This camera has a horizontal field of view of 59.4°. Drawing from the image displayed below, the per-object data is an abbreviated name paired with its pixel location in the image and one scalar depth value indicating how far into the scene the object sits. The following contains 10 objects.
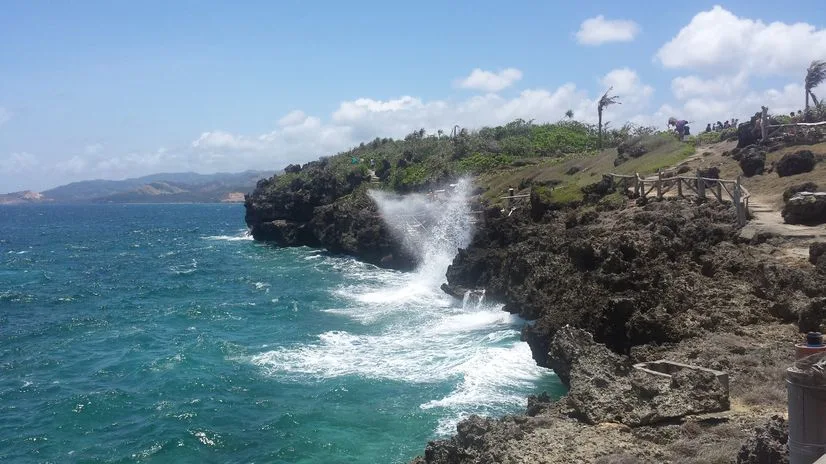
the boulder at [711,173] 34.53
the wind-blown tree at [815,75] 47.16
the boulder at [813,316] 18.05
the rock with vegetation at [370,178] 62.31
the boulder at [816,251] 21.69
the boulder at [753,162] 35.69
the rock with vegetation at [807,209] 26.05
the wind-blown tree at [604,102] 65.25
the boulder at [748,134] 41.16
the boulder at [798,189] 29.20
